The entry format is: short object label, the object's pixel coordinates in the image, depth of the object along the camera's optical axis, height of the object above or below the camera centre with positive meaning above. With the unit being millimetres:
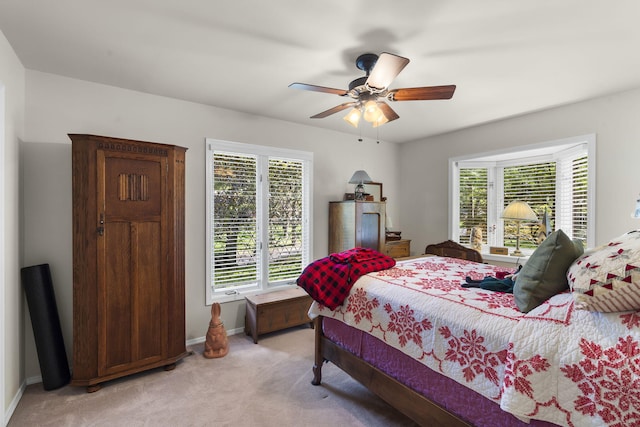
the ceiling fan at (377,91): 1810 +834
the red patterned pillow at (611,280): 1062 -254
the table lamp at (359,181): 3932 +379
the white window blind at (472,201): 4359 +137
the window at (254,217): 3322 -92
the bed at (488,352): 1059 -622
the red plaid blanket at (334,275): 2146 -479
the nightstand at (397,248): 4313 -555
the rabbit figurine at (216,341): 2875 -1264
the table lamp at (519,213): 3723 -28
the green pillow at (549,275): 1411 -303
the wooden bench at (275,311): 3215 -1130
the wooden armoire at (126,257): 2277 -393
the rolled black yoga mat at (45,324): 2289 -898
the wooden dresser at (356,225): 3795 -197
